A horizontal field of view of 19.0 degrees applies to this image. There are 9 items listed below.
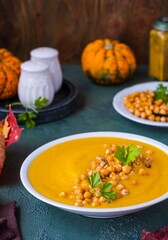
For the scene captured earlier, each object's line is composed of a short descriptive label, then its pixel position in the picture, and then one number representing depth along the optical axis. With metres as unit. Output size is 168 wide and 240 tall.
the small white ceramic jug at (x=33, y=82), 0.94
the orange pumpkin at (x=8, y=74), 0.97
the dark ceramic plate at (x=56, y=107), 0.95
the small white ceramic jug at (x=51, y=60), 1.01
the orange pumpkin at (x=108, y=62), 1.07
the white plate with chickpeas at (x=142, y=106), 0.92
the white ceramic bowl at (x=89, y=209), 0.63
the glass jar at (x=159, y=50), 1.06
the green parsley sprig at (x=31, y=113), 0.93
